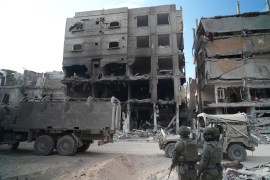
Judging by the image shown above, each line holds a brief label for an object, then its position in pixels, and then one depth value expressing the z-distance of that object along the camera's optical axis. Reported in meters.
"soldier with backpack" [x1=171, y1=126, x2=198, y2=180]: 4.93
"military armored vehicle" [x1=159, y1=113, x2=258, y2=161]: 10.53
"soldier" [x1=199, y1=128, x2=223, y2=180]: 4.68
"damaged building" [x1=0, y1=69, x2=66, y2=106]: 38.23
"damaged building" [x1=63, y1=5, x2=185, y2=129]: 29.12
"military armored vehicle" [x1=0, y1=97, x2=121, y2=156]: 11.30
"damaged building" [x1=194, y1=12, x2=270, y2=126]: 26.53
